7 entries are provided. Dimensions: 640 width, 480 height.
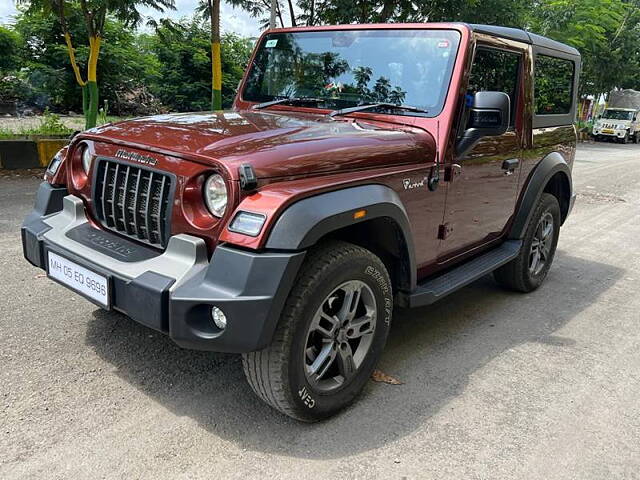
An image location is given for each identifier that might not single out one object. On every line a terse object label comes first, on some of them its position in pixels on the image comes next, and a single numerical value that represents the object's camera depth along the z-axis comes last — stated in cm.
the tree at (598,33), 2162
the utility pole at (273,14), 1317
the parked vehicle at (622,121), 2953
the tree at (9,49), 1925
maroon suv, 236
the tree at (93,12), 922
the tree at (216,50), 1106
